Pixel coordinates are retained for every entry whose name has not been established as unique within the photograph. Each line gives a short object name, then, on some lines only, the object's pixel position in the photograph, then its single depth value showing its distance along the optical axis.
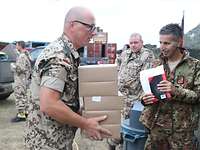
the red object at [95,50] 12.90
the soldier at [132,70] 3.06
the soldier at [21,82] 4.85
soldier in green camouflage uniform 1.99
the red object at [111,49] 12.83
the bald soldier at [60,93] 1.43
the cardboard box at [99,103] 1.58
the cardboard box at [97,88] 1.56
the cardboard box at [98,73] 1.57
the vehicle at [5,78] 5.92
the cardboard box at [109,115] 1.58
